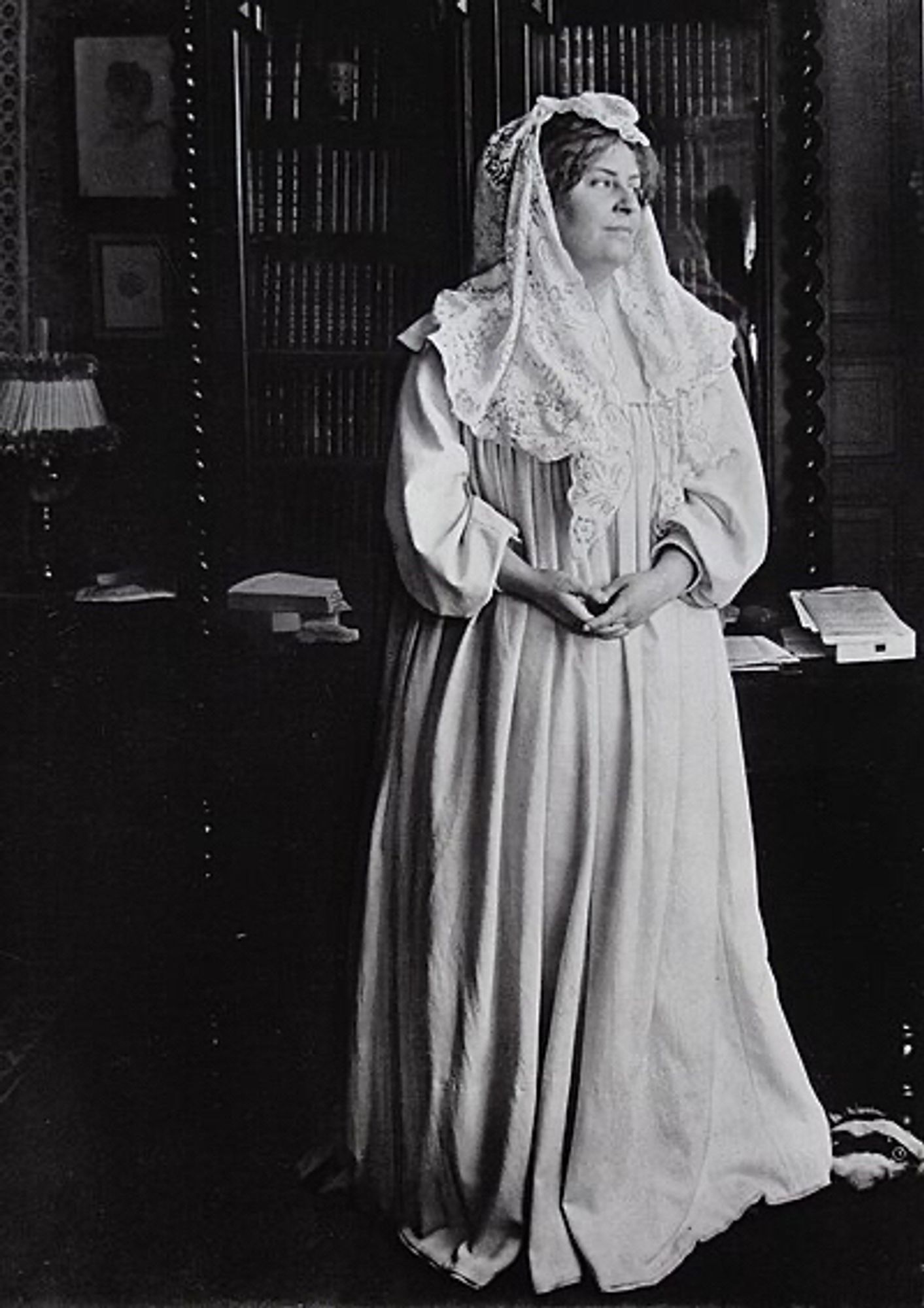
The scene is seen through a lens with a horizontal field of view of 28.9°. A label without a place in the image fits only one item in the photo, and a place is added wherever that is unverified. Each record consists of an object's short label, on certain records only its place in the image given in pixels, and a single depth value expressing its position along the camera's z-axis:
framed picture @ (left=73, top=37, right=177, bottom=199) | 2.32
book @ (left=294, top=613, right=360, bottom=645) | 2.25
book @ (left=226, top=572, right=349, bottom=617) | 2.29
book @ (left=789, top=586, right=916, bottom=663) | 2.23
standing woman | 1.99
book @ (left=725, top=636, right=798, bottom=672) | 2.25
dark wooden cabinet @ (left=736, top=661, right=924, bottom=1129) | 2.21
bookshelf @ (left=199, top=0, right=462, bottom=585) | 2.33
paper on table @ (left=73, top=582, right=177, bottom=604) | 2.43
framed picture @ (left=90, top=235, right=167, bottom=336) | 2.34
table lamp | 2.34
